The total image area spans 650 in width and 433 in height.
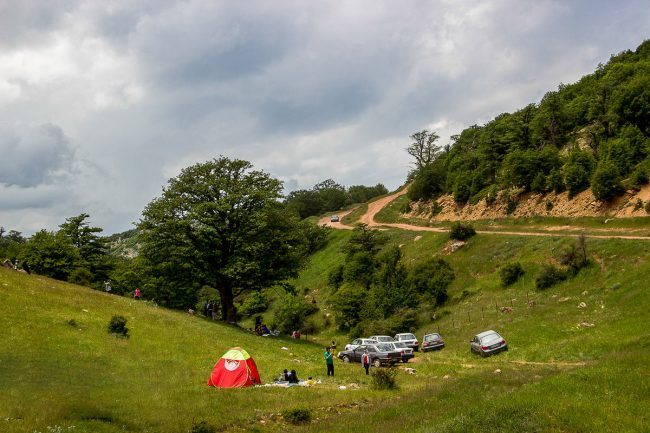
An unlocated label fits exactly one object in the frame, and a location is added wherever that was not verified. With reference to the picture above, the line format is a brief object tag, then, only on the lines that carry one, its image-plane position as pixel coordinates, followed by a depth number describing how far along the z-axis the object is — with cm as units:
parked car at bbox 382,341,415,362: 3289
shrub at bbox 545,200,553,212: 5734
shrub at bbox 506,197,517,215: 6450
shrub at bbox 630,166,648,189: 4681
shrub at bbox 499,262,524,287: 4384
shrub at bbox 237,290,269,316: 7575
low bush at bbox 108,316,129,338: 2945
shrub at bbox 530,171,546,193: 6059
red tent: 2309
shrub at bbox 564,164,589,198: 5416
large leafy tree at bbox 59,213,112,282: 6962
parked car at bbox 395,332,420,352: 3881
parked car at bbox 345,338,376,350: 3743
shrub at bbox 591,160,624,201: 4778
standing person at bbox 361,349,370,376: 2784
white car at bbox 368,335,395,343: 3914
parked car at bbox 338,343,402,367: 3155
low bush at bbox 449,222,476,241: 5930
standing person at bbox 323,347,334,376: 2655
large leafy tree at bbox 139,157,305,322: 4422
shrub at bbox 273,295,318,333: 6162
